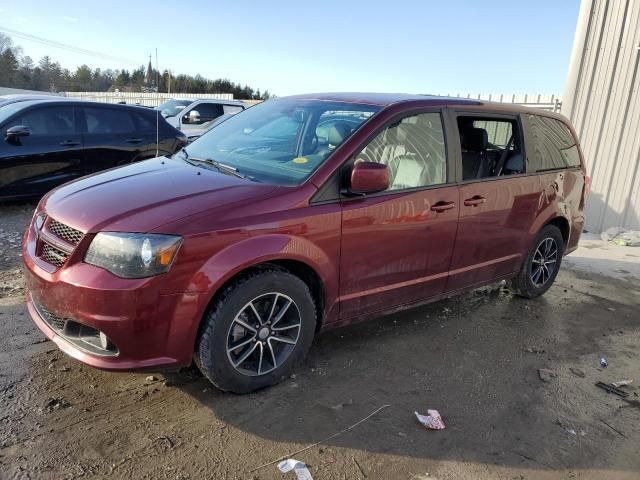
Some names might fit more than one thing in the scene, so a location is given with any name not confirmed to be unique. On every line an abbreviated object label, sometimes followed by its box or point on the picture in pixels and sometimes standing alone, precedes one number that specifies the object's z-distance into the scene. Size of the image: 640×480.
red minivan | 2.73
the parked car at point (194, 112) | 13.27
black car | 7.01
